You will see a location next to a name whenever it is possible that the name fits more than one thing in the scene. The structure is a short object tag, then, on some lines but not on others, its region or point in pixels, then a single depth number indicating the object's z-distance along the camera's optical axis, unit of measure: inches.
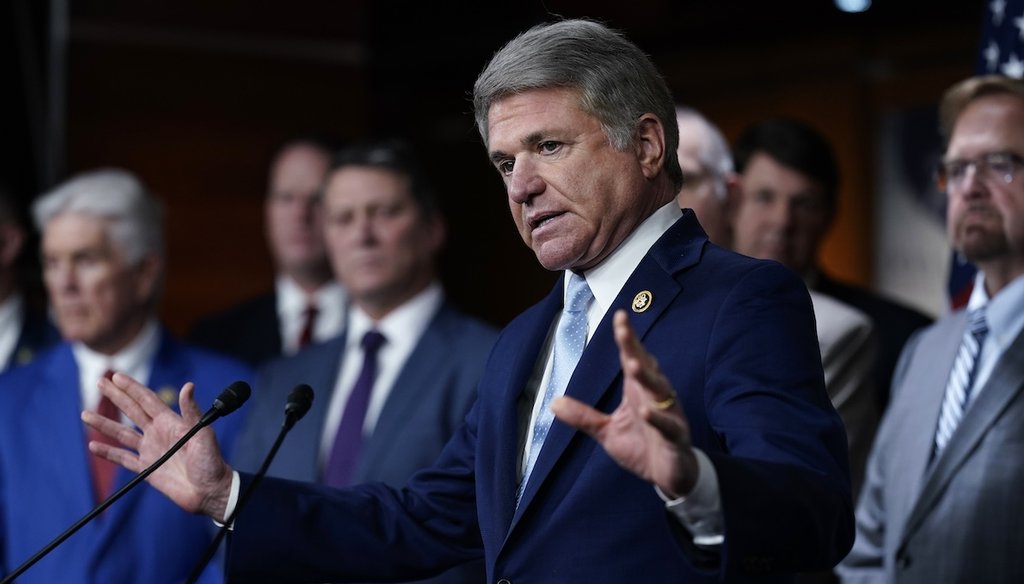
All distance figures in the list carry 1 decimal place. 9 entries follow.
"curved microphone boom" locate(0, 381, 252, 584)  171.9
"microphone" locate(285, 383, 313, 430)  186.2
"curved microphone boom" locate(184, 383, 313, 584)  180.7
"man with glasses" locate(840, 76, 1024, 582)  234.8
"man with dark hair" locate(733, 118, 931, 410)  322.7
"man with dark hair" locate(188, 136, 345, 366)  396.8
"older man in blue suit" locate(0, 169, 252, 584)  296.4
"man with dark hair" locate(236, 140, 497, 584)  276.8
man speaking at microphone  140.3
